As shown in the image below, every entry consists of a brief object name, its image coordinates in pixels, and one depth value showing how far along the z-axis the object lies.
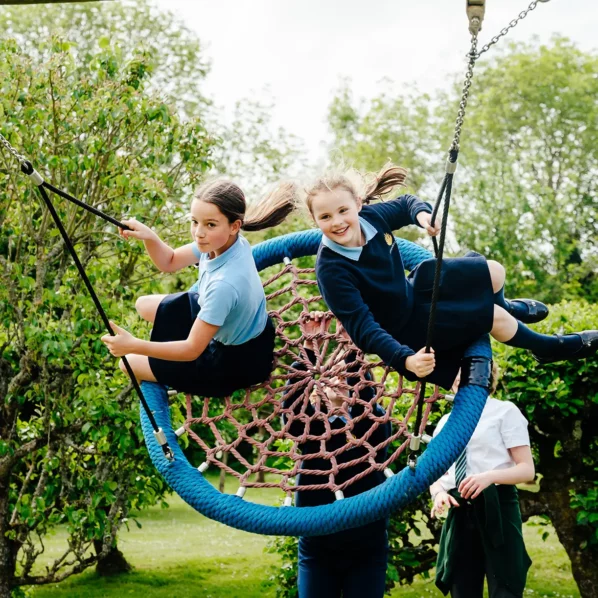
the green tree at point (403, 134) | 22.81
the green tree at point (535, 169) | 14.55
